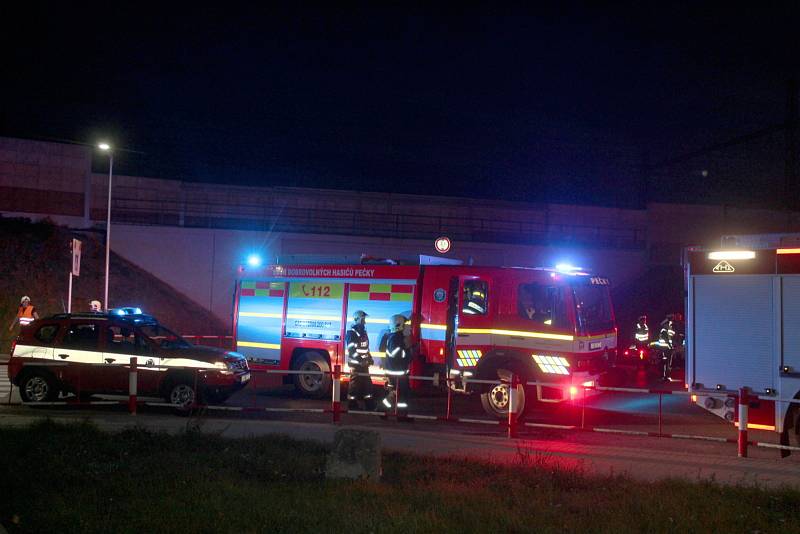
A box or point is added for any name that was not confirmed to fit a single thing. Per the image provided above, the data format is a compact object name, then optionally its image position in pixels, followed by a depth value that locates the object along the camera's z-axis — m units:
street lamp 24.52
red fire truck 12.79
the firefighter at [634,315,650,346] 20.48
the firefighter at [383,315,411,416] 12.80
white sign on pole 22.02
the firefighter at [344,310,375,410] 13.11
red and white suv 13.20
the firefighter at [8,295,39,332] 18.71
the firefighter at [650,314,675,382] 19.05
